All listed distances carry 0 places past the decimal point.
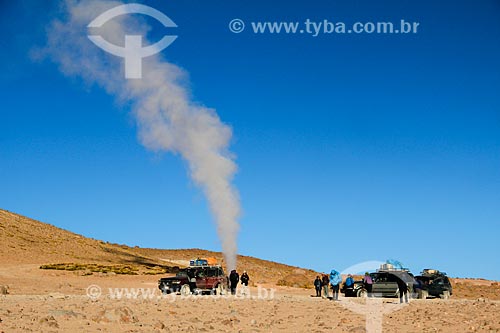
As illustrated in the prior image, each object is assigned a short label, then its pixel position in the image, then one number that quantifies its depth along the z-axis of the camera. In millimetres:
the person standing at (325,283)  38244
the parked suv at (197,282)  37000
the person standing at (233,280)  37428
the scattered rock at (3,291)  31781
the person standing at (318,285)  39344
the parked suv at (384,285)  38281
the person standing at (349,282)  39250
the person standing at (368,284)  38531
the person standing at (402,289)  37250
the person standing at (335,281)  35000
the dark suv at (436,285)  42312
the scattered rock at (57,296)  28134
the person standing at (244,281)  41481
